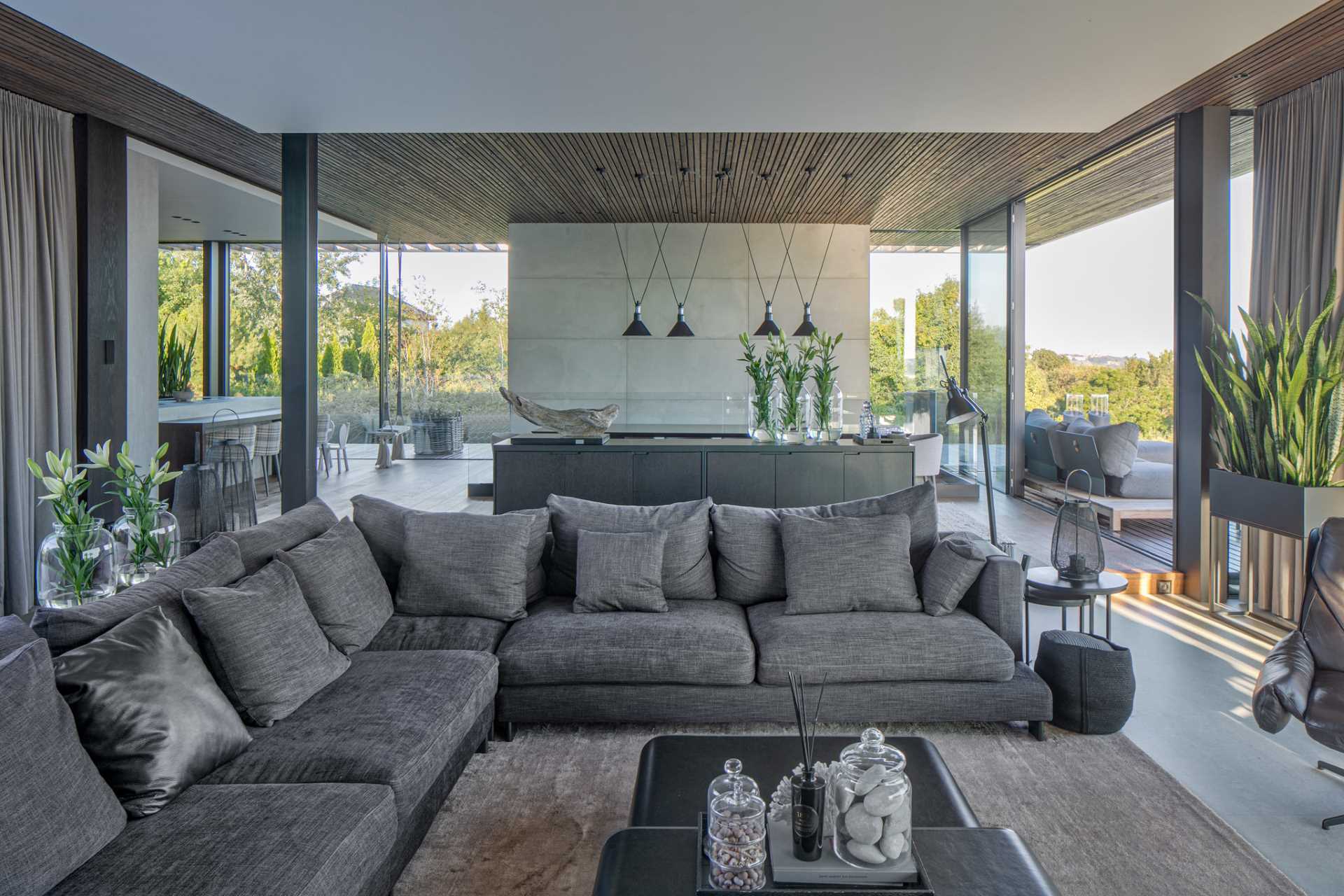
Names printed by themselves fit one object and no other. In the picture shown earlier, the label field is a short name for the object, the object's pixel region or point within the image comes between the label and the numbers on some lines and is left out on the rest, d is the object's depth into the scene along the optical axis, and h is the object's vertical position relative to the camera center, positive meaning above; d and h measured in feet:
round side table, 10.55 -2.26
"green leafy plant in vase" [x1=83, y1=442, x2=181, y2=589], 8.62 -1.27
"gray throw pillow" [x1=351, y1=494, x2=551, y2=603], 11.54 -1.74
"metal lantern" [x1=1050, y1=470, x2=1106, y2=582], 10.87 -1.73
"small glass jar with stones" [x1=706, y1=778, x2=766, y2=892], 5.34 -2.86
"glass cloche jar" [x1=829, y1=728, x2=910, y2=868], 5.41 -2.70
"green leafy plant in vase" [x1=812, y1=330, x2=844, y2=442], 15.70 +0.36
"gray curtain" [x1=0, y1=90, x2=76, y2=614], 15.72 +2.09
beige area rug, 7.18 -4.08
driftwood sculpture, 16.46 -0.02
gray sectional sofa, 6.69 -2.93
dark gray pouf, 9.97 -3.36
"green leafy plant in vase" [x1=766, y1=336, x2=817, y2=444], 15.71 +0.46
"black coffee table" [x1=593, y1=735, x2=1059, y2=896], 5.47 -3.19
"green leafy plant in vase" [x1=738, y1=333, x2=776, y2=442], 16.34 +0.35
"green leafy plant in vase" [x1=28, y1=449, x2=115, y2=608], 7.91 -1.38
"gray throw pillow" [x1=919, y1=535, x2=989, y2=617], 10.75 -2.13
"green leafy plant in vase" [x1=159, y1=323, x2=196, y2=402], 25.66 +1.46
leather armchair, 8.02 -2.63
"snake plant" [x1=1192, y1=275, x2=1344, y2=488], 12.94 +0.29
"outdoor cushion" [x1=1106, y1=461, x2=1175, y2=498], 23.38 -1.88
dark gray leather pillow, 5.96 -2.33
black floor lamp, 14.05 +0.18
